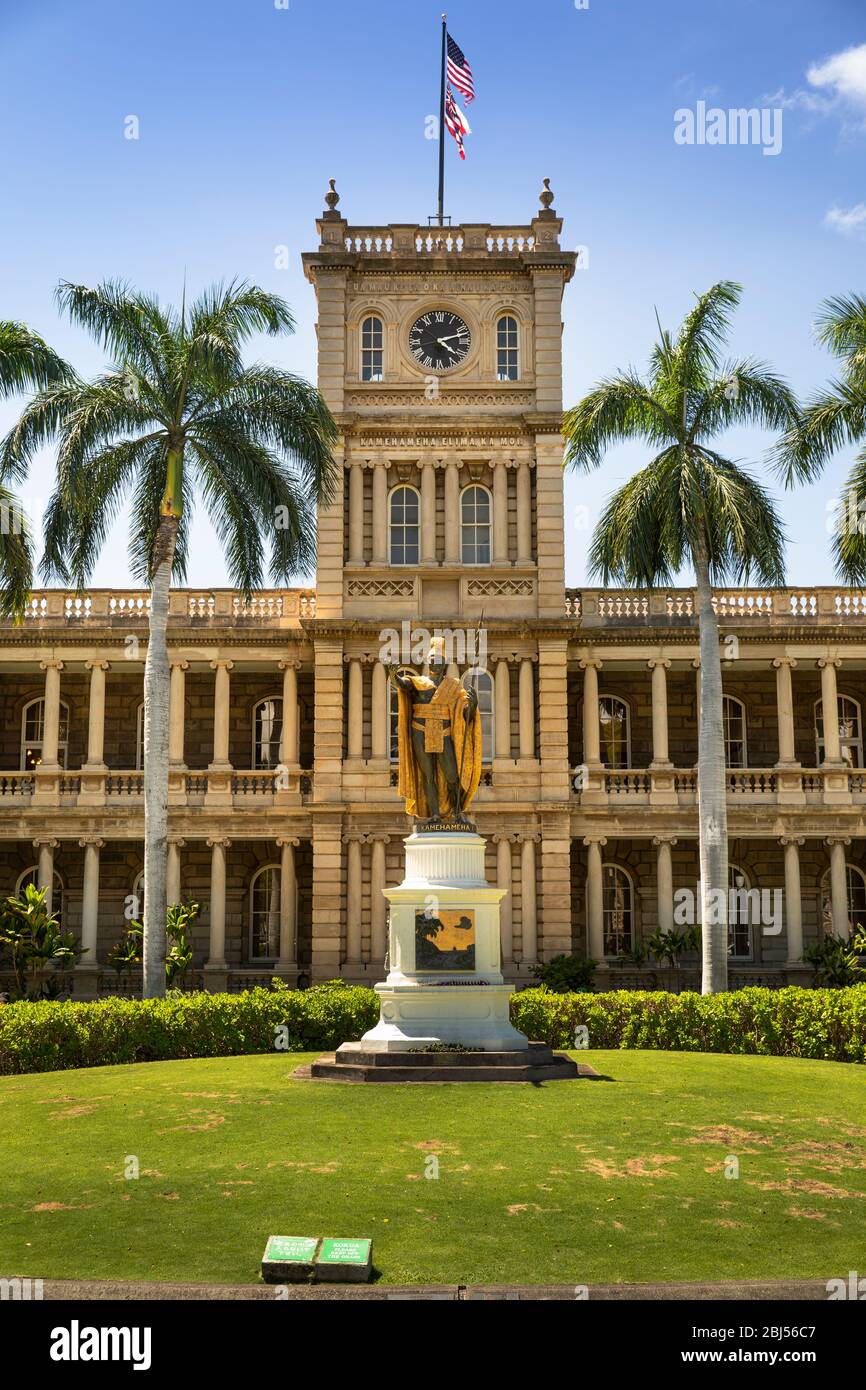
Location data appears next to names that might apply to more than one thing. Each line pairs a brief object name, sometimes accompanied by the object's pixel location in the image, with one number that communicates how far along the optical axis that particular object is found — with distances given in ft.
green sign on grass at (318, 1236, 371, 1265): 27.76
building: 96.32
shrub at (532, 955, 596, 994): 90.53
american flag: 98.32
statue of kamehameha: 55.93
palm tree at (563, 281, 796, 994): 77.77
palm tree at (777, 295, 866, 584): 71.77
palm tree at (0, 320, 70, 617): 66.80
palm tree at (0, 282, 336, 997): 73.67
